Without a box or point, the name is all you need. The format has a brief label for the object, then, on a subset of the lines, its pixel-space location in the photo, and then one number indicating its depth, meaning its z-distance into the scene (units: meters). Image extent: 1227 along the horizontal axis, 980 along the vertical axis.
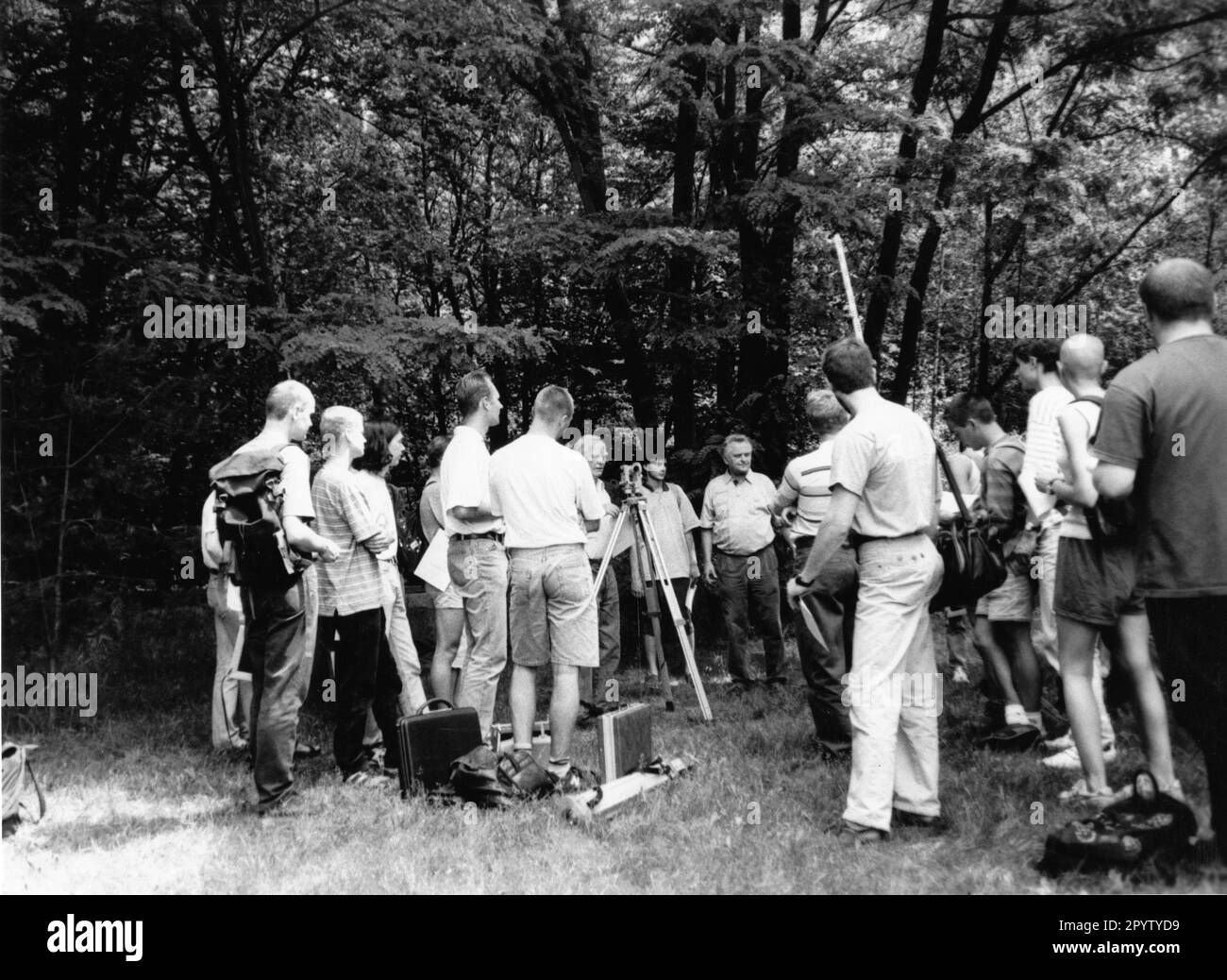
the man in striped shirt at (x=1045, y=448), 4.52
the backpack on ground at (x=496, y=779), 4.54
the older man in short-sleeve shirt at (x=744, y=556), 7.31
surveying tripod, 6.41
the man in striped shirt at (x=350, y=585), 5.07
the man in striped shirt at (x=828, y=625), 5.15
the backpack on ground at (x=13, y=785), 4.21
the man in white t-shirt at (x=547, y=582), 5.00
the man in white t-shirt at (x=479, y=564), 5.25
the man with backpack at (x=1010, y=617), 5.05
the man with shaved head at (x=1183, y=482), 3.07
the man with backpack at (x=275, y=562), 4.36
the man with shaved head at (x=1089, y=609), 3.71
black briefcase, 4.73
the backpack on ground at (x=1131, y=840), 3.21
